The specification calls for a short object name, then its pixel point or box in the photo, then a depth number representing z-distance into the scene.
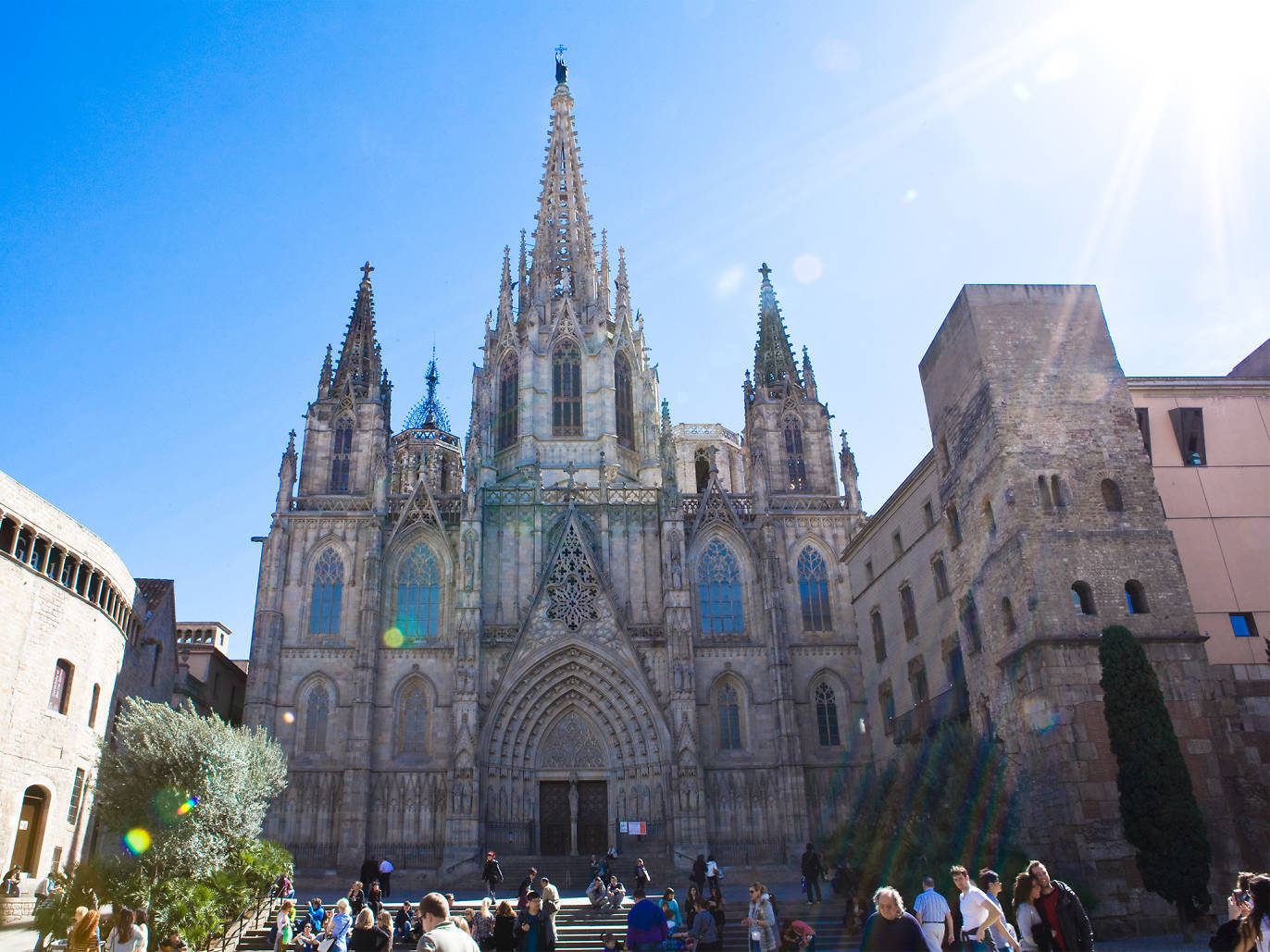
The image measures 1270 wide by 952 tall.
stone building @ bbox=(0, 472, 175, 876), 23.84
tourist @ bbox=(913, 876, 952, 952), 10.24
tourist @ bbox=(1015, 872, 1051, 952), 9.45
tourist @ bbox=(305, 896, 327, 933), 17.92
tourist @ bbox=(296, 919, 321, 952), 16.03
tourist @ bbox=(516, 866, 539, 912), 17.45
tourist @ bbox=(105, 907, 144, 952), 10.43
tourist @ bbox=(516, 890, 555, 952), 13.50
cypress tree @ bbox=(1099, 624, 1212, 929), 16.78
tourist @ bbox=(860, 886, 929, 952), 7.38
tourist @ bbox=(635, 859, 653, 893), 23.86
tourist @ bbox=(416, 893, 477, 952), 5.99
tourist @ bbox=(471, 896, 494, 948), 14.98
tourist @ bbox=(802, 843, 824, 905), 22.92
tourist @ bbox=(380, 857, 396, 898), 23.55
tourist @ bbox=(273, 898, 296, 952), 15.98
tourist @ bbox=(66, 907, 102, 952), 10.35
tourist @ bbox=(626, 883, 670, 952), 11.49
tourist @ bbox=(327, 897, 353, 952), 12.52
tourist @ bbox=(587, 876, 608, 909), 22.56
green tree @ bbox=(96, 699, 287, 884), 19.75
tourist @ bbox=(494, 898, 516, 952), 11.85
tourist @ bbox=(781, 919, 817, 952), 13.46
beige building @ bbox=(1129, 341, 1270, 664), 21.09
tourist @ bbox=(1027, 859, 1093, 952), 9.07
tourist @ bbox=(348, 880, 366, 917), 18.22
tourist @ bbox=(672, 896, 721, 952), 15.23
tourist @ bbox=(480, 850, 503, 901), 24.52
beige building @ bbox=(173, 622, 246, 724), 38.12
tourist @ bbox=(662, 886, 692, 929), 16.67
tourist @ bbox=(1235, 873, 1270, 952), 7.36
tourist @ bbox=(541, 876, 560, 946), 16.22
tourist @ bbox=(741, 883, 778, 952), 13.91
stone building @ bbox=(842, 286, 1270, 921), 18.61
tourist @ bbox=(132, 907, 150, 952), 10.76
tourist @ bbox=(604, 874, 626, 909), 22.27
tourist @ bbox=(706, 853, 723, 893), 21.88
